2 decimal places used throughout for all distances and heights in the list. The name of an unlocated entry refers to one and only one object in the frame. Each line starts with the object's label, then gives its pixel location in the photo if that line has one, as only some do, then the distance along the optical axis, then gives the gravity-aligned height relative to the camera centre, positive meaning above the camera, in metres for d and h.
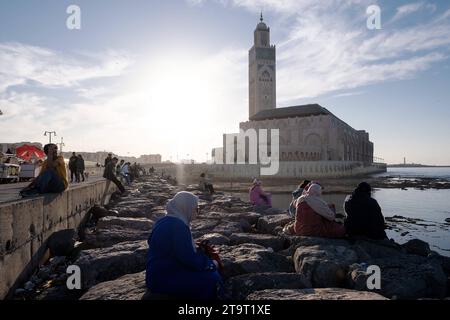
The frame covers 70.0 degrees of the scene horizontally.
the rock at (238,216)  10.13 -1.60
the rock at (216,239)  6.58 -1.51
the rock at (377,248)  5.97 -1.57
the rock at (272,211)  11.64 -1.64
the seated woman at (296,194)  9.30 -0.84
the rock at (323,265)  4.61 -1.48
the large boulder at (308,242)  5.88 -1.43
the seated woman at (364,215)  6.46 -1.00
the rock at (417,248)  6.98 -1.79
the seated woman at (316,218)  6.49 -1.06
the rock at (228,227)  7.80 -1.57
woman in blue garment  3.39 -1.02
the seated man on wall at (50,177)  6.83 -0.22
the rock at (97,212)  10.27 -1.47
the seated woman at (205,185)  21.25 -1.24
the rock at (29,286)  4.73 -1.77
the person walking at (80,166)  17.08 +0.04
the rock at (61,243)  6.12 -1.47
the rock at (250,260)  4.71 -1.46
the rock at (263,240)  6.83 -1.59
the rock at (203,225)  8.01 -1.55
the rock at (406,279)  4.30 -1.60
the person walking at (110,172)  15.40 -0.26
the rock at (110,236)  6.58 -1.50
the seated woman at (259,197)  13.70 -1.31
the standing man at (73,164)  16.95 +0.15
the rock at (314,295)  3.48 -1.45
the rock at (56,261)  5.63 -1.70
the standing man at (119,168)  22.71 -0.09
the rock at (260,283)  4.00 -1.48
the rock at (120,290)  3.65 -1.48
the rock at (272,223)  8.50 -1.56
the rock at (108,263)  4.80 -1.50
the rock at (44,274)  5.18 -1.74
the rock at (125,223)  8.04 -1.43
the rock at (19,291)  4.52 -1.77
